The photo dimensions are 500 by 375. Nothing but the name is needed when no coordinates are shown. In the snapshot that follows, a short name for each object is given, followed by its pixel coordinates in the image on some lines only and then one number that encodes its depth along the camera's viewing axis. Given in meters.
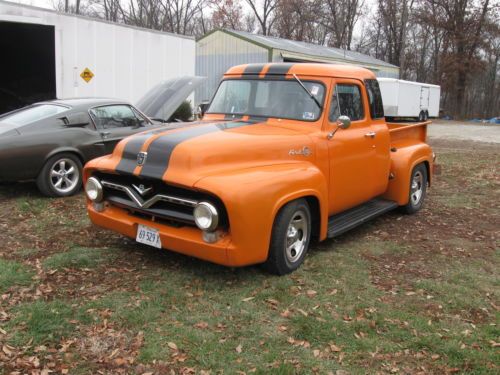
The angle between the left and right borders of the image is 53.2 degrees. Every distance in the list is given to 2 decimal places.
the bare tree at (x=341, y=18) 47.09
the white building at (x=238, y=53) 25.86
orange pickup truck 4.24
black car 7.16
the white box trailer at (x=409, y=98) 23.73
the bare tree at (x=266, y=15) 46.41
